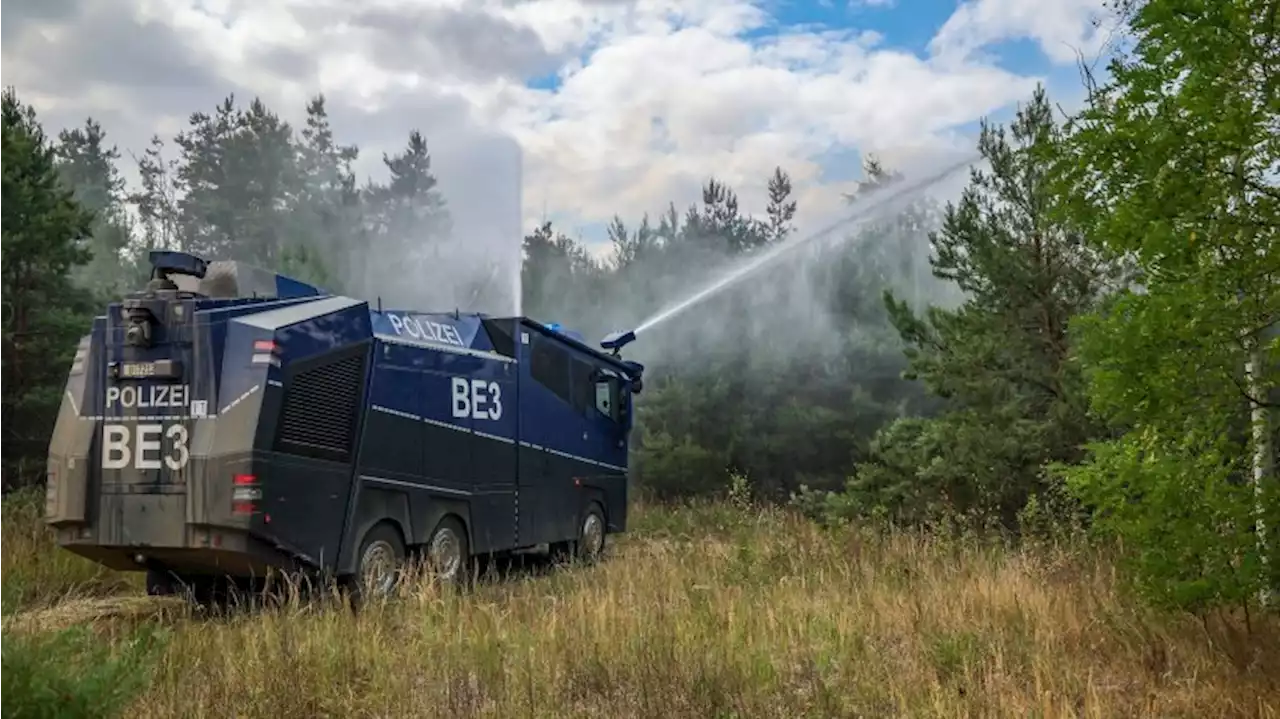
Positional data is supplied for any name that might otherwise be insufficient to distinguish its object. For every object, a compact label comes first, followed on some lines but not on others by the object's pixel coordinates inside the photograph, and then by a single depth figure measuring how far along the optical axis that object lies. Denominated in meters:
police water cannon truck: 7.98
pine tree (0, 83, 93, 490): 14.33
